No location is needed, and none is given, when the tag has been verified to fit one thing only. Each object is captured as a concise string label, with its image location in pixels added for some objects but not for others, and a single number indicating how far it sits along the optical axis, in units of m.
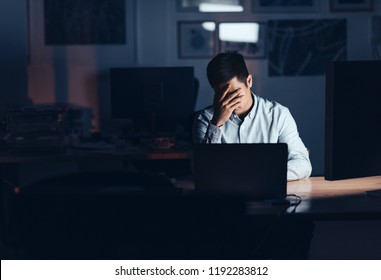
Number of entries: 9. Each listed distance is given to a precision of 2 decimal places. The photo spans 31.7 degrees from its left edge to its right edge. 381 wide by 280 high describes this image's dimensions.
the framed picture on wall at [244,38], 5.80
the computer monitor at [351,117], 1.96
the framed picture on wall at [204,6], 5.75
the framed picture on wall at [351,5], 5.86
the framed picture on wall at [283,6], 5.79
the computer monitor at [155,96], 4.68
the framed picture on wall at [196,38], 5.79
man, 2.84
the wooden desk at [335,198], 2.09
